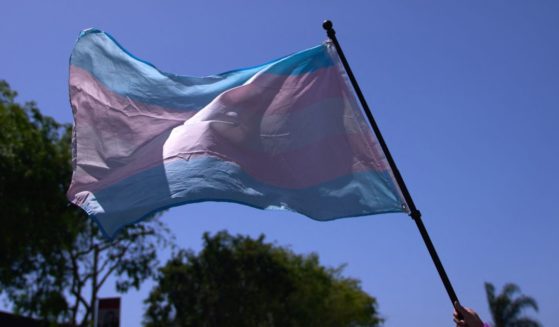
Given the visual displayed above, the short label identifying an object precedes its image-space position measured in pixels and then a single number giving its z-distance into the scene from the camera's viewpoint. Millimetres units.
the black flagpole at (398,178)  4664
